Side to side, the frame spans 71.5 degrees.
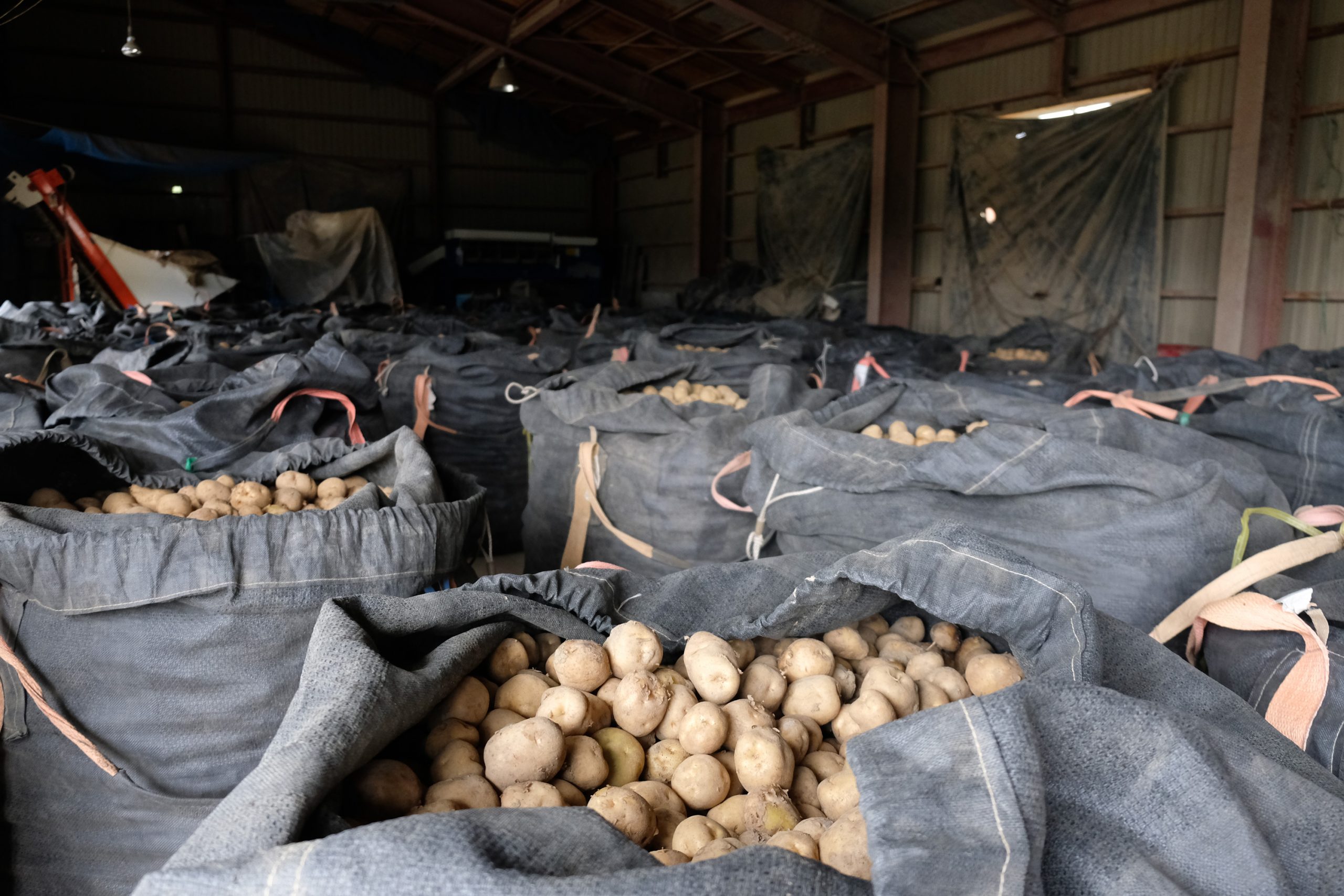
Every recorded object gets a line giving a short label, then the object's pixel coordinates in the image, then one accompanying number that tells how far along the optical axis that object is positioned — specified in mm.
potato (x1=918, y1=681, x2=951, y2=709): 1080
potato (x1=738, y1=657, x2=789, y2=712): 1075
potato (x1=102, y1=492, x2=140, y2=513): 1657
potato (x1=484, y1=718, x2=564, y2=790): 878
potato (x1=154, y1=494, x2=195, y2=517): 1617
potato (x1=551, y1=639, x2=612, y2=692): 1027
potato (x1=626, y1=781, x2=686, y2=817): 907
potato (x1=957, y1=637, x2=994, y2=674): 1165
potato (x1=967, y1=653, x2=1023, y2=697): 1070
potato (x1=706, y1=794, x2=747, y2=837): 901
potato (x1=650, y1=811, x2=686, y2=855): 887
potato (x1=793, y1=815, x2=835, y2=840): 842
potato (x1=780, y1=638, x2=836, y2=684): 1104
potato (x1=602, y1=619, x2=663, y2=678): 1062
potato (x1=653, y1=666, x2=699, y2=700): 1056
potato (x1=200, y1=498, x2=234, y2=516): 1618
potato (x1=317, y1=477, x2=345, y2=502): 1770
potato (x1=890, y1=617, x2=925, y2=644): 1215
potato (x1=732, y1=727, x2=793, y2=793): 923
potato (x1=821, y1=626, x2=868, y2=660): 1175
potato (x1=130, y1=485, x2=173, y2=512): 1686
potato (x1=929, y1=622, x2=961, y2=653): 1191
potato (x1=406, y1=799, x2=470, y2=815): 815
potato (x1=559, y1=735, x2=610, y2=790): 930
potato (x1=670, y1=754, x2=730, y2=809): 927
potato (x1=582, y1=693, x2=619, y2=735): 984
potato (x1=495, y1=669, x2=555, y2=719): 1021
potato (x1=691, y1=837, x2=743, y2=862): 806
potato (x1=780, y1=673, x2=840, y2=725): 1051
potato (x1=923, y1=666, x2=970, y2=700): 1095
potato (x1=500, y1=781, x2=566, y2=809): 842
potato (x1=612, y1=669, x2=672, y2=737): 1004
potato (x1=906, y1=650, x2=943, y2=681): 1130
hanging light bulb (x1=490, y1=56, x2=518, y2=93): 7961
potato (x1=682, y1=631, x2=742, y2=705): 1040
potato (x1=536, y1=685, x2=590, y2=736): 959
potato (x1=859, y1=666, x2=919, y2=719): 1045
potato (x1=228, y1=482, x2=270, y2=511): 1671
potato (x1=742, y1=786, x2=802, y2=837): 886
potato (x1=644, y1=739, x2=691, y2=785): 987
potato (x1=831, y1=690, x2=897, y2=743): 1009
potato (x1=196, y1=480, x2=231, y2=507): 1712
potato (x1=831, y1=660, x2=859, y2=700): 1113
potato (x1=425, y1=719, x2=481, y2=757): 944
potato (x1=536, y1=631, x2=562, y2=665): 1144
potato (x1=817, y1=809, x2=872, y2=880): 771
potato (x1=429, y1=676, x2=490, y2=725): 982
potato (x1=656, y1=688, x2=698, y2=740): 1021
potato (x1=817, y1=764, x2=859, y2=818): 888
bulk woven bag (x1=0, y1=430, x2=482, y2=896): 1196
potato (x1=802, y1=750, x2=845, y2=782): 1001
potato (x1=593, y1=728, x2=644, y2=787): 977
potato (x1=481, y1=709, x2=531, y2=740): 991
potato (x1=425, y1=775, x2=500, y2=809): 846
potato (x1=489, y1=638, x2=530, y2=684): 1072
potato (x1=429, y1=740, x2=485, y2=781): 902
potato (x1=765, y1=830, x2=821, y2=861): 795
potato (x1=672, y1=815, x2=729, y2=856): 848
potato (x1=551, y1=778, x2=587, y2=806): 897
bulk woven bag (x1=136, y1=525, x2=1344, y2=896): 590
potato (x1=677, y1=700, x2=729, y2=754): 975
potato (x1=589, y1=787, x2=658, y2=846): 830
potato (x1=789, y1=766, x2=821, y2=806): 960
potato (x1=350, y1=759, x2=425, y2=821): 821
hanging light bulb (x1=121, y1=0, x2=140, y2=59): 6547
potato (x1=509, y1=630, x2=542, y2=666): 1118
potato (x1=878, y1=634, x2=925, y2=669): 1172
